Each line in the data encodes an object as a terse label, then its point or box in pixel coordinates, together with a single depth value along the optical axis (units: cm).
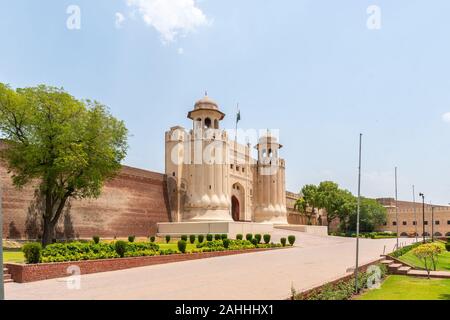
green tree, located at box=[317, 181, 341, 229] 6003
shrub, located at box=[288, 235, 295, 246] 2952
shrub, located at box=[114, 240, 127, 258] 1569
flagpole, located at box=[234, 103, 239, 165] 4628
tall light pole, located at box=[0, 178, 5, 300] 596
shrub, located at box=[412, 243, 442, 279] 1573
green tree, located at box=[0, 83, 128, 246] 2125
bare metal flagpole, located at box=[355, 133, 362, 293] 1075
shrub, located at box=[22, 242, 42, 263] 1271
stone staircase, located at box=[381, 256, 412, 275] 1565
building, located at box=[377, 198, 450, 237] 7500
